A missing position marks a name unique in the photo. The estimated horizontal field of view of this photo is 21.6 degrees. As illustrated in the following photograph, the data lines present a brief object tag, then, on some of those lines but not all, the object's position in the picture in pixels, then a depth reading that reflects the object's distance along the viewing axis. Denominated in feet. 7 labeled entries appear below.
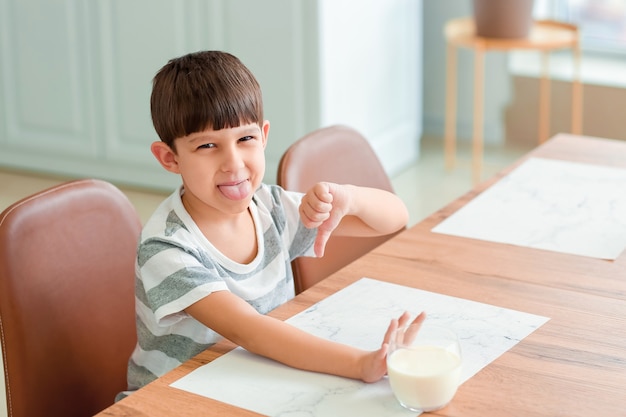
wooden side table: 15.95
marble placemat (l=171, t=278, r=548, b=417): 6.92
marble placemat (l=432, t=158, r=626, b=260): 8.68
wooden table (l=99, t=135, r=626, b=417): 6.91
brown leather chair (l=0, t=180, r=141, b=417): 7.95
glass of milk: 6.76
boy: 7.45
